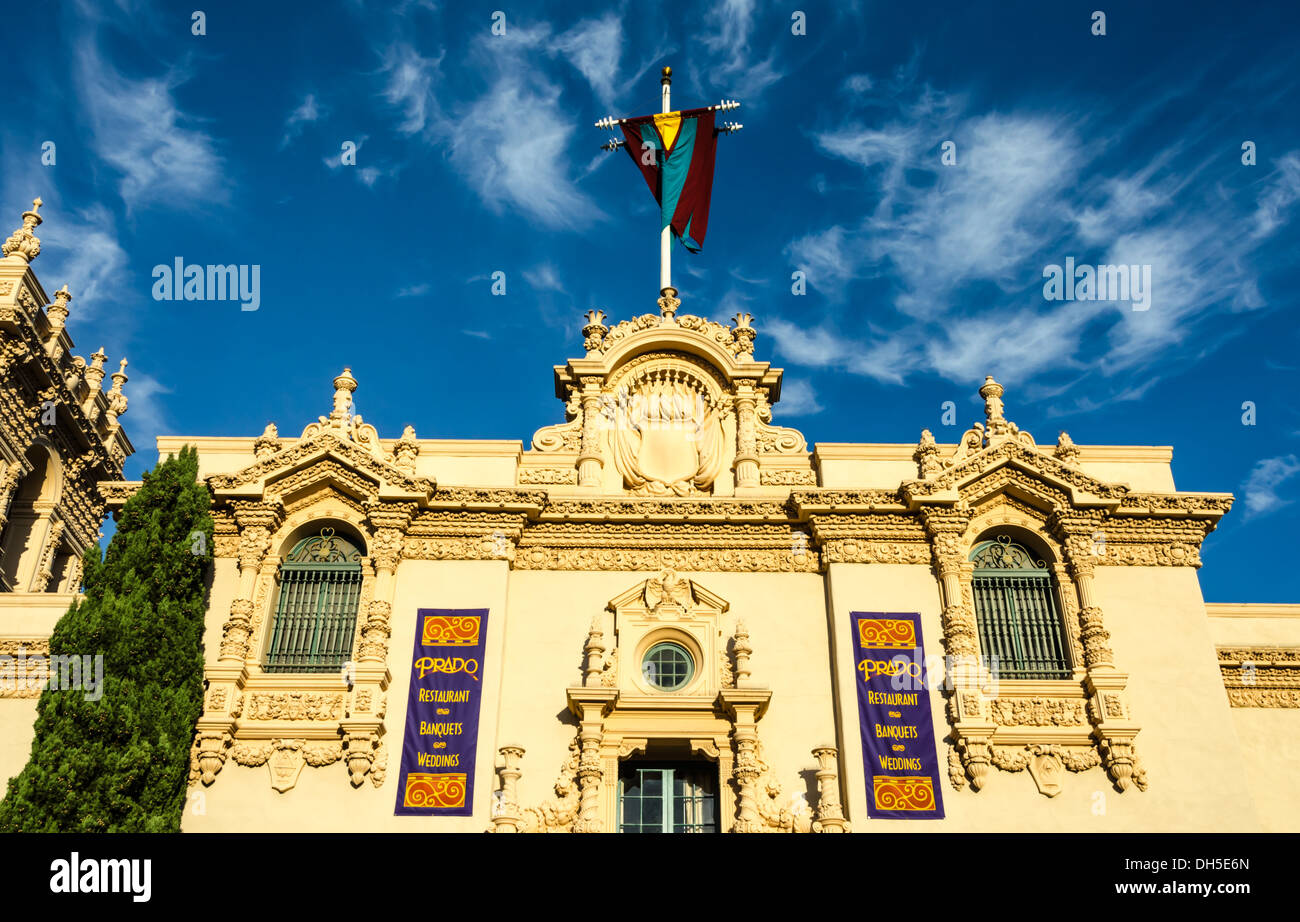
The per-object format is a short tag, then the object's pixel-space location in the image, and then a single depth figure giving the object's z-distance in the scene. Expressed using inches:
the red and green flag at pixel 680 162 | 1147.9
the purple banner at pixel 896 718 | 788.6
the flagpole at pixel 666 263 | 1043.3
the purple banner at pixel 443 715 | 790.5
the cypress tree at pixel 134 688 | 699.4
